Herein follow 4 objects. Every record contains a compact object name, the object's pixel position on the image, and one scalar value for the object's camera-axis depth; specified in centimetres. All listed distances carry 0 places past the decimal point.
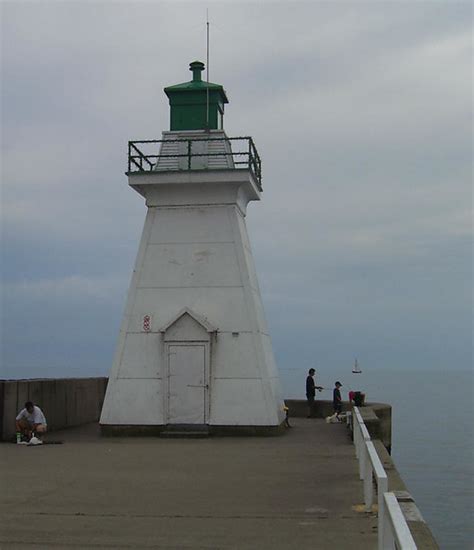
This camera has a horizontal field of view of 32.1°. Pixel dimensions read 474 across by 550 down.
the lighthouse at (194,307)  1767
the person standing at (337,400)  2138
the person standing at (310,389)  2247
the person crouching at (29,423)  1670
